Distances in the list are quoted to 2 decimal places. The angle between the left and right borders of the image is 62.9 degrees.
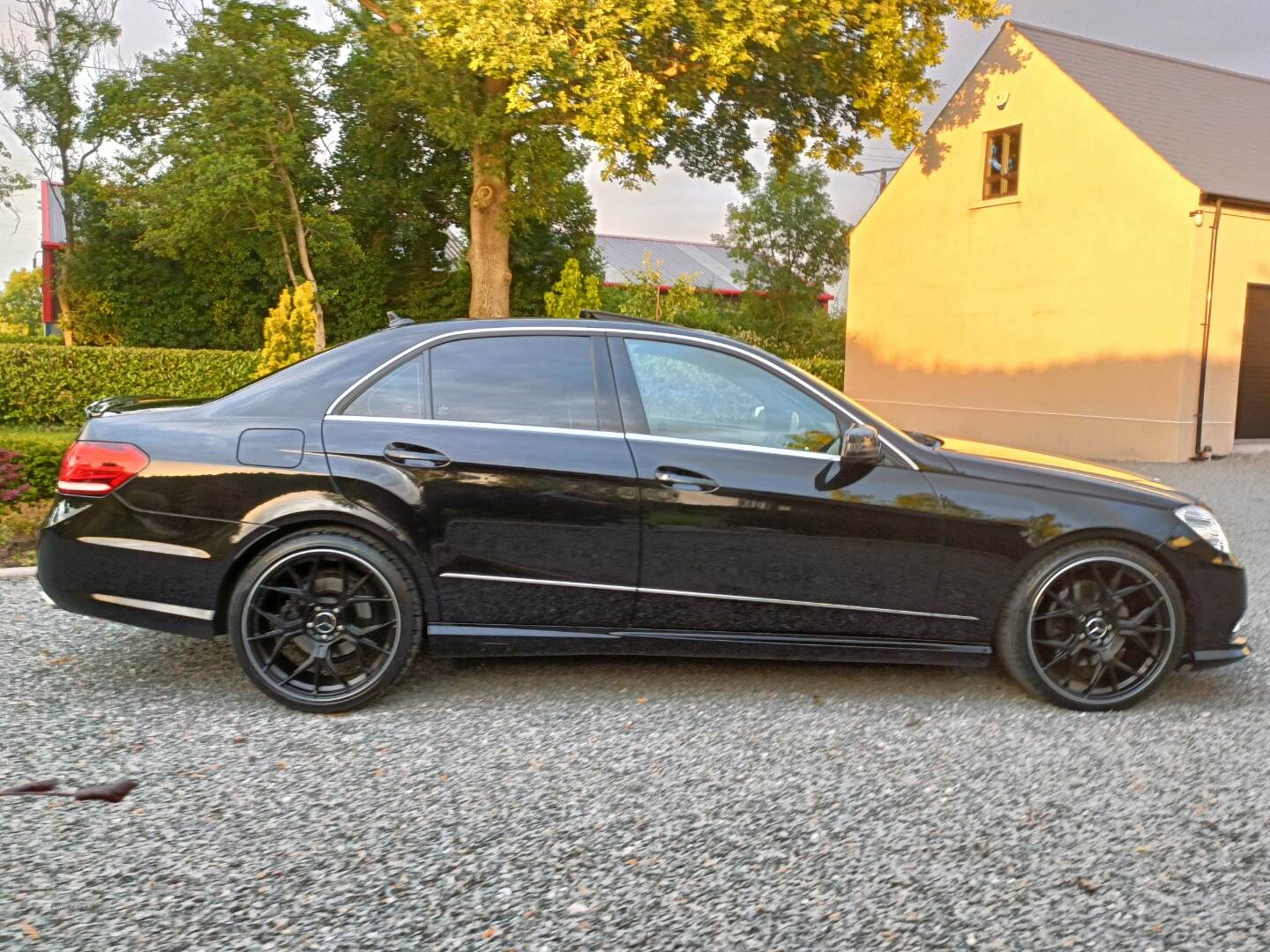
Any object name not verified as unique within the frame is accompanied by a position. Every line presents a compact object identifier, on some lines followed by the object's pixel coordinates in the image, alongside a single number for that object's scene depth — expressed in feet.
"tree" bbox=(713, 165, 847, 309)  120.26
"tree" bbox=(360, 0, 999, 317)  53.98
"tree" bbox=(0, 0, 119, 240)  88.53
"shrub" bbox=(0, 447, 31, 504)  25.09
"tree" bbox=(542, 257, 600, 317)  76.54
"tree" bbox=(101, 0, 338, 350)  75.10
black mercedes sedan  13.57
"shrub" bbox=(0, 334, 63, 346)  89.43
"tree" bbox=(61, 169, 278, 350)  86.89
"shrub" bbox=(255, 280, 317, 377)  44.52
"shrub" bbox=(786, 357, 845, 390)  75.92
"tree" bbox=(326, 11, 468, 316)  86.53
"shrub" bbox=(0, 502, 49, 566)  22.48
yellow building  51.70
